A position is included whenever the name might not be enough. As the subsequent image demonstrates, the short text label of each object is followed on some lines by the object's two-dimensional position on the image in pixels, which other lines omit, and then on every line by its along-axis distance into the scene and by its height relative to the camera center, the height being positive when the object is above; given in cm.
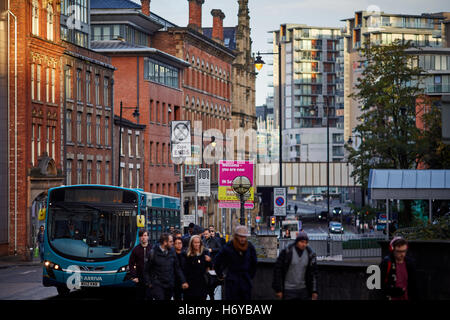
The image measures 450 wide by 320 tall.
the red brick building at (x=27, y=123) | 5453 +150
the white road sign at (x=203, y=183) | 4598 -141
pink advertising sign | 4231 -100
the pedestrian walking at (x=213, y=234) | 2622 -215
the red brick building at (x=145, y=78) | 8375 +584
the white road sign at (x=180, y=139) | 4294 +46
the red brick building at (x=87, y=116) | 6400 +218
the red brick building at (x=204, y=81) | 9669 +690
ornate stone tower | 12256 +819
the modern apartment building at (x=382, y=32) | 17438 +1912
